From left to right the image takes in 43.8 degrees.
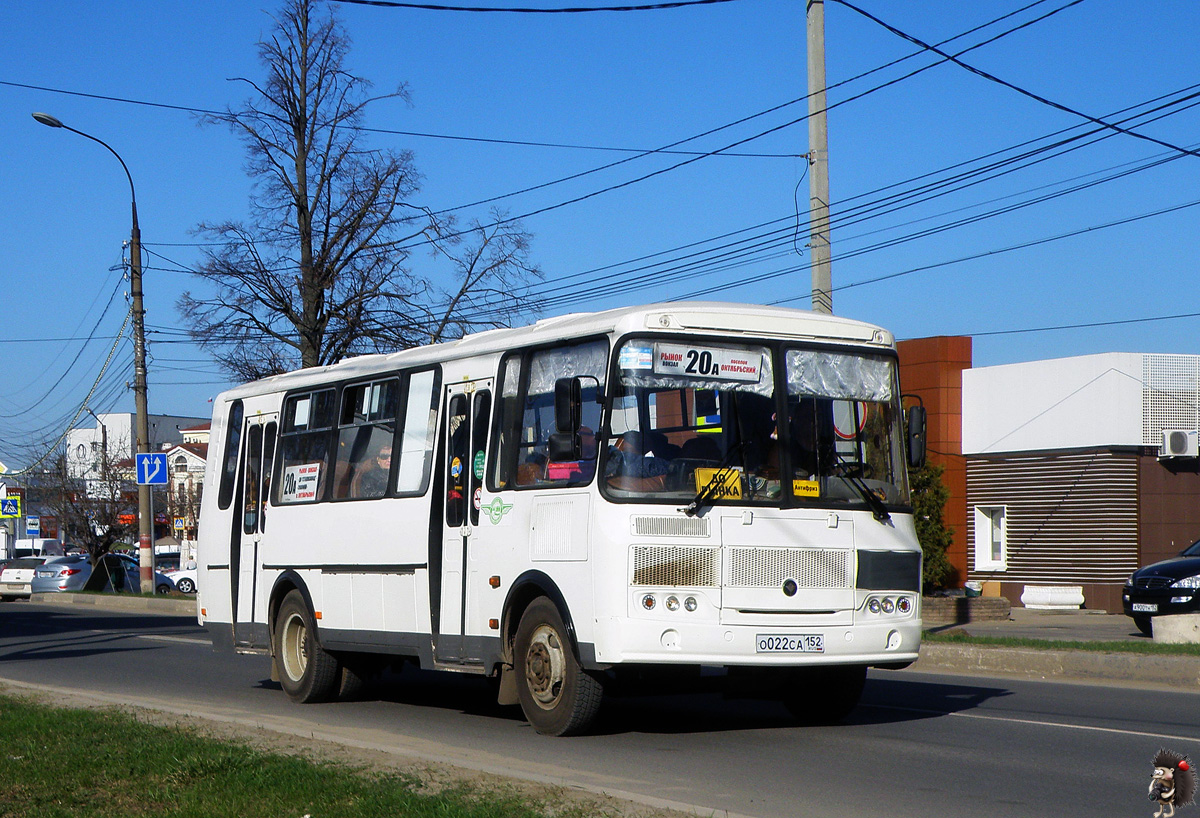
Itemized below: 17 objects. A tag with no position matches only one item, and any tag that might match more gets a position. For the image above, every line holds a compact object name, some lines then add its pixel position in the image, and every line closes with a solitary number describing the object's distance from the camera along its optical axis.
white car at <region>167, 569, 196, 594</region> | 51.97
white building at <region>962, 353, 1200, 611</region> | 30.89
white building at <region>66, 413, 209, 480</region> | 78.69
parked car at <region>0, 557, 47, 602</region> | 41.75
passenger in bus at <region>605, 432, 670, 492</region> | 9.79
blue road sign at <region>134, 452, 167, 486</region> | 32.56
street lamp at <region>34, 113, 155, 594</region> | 33.50
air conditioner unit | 30.20
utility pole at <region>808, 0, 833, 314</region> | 18.41
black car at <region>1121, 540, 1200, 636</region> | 21.55
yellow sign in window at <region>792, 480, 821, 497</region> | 10.20
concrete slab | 18.38
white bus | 9.79
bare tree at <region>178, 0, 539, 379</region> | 33.53
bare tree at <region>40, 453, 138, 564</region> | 64.50
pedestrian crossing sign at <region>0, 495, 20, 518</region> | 45.41
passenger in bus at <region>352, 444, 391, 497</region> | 12.59
